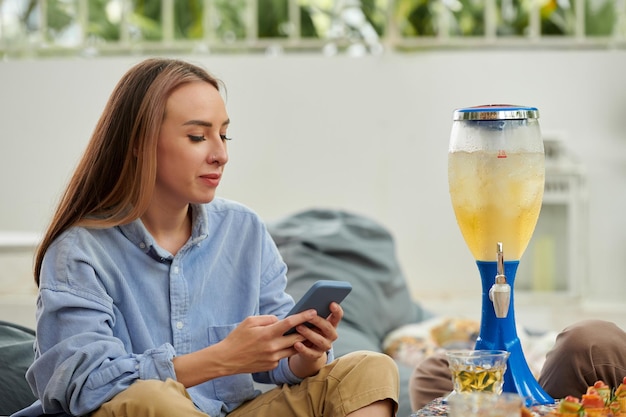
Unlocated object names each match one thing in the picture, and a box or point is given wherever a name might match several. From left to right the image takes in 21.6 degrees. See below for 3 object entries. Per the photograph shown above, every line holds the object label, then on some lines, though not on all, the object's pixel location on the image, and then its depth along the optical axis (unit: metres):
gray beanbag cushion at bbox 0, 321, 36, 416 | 2.81
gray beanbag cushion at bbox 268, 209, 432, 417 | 3.87
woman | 2.38
